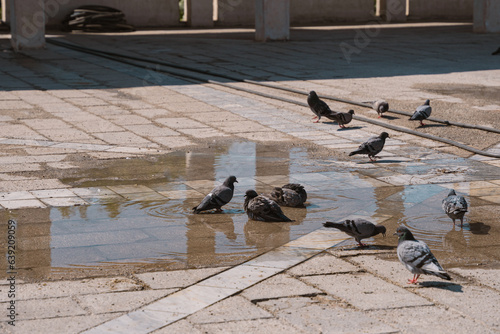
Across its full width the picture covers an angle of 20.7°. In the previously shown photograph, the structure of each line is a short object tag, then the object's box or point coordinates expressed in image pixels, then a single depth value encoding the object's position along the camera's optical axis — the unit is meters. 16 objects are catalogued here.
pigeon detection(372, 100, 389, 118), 22.47
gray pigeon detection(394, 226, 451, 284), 9.67
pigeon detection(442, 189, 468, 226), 12.33
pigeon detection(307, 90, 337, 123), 21.73
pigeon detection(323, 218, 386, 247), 11.52
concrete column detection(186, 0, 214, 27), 52.09
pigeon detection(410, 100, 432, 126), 21.08
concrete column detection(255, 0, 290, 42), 42.56
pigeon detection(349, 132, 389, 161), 17.30
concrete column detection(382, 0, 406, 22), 57.11
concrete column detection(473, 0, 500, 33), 47.24
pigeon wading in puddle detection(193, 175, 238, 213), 13.44
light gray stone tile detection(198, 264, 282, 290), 10.16
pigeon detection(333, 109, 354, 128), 21.24
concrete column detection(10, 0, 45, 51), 38.21
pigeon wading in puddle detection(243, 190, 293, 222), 12.96
